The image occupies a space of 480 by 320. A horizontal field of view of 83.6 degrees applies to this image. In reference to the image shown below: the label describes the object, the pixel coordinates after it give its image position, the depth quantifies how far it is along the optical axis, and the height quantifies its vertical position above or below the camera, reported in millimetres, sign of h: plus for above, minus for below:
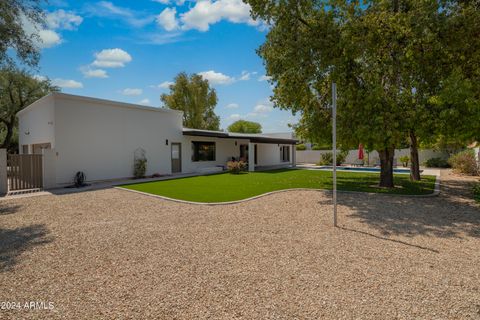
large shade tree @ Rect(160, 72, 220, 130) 40219 +8812
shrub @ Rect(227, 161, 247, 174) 19766 -855
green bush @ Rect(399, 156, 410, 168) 26406 -626
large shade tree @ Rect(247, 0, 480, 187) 8930 +3508
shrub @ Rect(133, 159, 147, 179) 16609 -730
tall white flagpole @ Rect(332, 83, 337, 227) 5870 +794
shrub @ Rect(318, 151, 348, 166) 27359 -494
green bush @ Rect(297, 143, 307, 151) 39897 +1151
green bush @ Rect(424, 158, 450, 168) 25062 -909
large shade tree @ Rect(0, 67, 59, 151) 23150 +5852
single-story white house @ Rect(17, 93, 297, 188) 13594 +1106
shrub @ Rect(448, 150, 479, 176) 17886 -721
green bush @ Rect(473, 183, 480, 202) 9167 -1484
